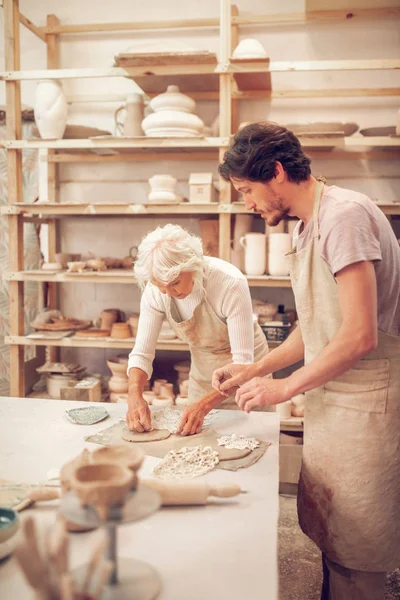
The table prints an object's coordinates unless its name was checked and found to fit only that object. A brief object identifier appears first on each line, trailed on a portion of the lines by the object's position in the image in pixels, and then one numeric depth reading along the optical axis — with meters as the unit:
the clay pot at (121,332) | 3.78
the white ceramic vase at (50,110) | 3.71
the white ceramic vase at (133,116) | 3.79
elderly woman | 2.10
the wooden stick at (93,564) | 0.80
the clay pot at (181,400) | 3.60
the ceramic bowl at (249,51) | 3.36
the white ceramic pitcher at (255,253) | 3.54
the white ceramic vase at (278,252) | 3.50
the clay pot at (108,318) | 3.96
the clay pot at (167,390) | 3.72
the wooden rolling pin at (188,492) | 1.35
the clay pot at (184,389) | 3.65
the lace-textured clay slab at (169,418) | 2.00
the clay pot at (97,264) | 3.78
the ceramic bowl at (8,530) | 1.12
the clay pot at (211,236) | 3.74
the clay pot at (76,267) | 3.71
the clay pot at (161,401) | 3.09
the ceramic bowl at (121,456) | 1.01
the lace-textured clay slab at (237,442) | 1.79
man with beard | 1.64
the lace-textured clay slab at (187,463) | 1.58
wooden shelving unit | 3.43
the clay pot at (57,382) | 3.94
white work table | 1.07
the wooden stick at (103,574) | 0.79
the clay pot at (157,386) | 3.76
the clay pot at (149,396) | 3.60
